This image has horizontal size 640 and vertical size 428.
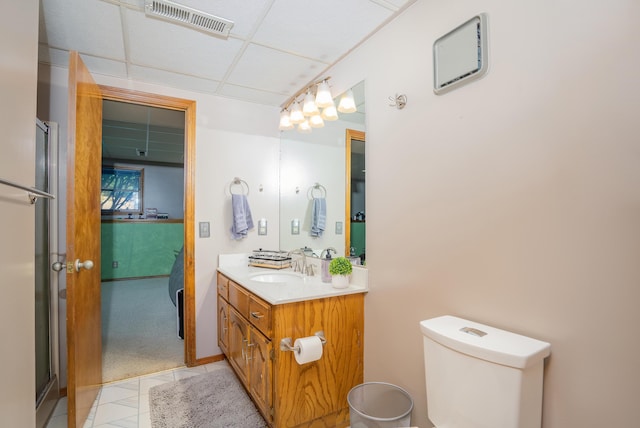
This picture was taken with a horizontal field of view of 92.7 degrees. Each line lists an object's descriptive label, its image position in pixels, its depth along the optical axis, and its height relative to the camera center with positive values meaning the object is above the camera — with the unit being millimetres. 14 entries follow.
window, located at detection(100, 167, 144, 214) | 5738 +352
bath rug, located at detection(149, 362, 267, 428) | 1788 -1256
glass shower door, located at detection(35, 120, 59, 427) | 1859 -546
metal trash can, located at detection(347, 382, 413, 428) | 1473 -964
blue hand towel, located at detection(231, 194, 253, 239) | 2568 -62
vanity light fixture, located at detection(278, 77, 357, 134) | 2010 +721
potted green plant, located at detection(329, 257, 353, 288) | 1766 -357
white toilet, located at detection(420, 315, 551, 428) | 907 -530
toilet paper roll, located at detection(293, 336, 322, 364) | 1479 -684
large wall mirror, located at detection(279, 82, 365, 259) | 1899 +216
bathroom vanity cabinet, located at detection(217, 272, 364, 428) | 1555 -829
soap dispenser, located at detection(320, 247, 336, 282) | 1940 -376
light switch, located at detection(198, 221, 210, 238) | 2516 -170
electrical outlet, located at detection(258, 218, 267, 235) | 2766 -156
